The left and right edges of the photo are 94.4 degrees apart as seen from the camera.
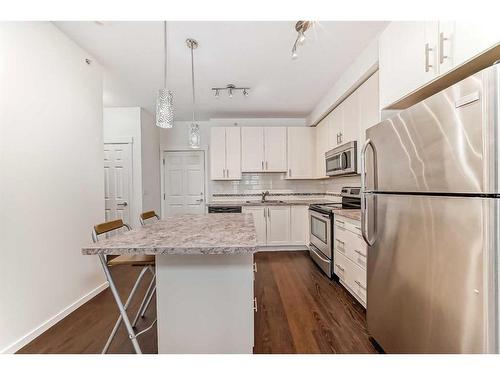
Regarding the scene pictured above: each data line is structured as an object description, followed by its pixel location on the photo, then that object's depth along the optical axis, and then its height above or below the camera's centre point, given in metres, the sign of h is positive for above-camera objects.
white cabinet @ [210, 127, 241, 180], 4.30 +0.66
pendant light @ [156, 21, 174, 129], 1.75 +0.60
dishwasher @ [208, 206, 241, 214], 3.96 -0.37
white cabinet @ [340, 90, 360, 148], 2.67 +0.82
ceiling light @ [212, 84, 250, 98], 3.17 +1.38
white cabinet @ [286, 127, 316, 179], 4.35 +0.65
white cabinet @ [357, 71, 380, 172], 2.25 +0.83
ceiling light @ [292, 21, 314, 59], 1.53 +1.06
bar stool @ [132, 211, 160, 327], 1.93 -0.96
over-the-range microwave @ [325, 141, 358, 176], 2.69 +0.34
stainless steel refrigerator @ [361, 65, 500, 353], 0.86 -0.17
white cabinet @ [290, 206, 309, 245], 4.06 -0.66
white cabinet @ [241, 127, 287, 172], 4.31 +0.75
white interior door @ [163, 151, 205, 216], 4.94 +0.12
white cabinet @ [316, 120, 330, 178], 3.74 +0.70
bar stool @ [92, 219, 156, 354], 1.30 -0.49
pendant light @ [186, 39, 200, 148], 2.23 +0.55
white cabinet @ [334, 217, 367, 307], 2.13 -0.72
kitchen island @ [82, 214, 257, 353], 1.26 -0.62
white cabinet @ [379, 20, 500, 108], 1.08 +0.77
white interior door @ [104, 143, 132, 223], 4.05 +0.16
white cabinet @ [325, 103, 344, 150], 3.12 +0.87
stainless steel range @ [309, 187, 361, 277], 2.86 -0.55
